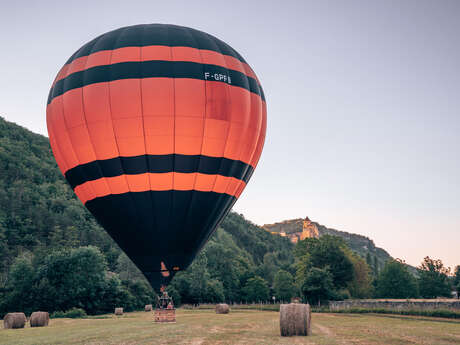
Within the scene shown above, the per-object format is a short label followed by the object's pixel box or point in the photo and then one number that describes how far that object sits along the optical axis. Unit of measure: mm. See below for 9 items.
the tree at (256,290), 96875
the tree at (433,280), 92688
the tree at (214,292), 83938
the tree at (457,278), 93600
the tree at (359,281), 79500
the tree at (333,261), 72625
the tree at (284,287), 98188
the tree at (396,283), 87938
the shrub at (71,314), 50734
